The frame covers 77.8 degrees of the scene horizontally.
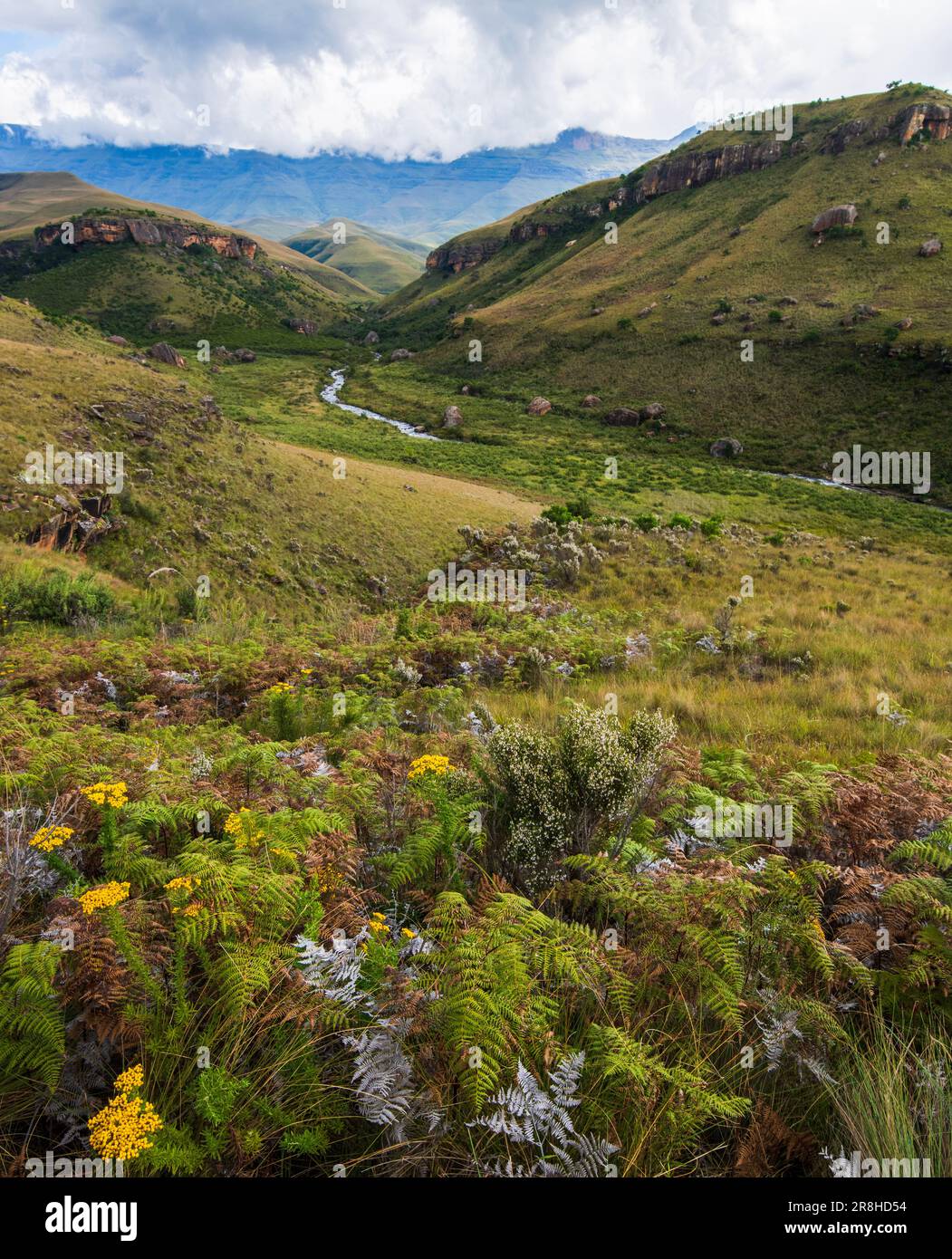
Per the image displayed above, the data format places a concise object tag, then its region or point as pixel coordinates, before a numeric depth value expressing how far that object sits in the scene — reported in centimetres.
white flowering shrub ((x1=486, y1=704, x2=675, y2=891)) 352
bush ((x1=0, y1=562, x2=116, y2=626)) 977
